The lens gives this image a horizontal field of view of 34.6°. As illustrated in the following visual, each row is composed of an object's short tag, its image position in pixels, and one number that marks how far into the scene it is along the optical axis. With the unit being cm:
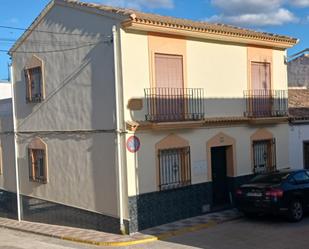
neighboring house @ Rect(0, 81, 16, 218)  1884
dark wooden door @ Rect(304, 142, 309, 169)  2006
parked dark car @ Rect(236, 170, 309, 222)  1346
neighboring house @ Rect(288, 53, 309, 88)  2914
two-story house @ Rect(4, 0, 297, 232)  1359
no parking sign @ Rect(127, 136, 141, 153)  1334
